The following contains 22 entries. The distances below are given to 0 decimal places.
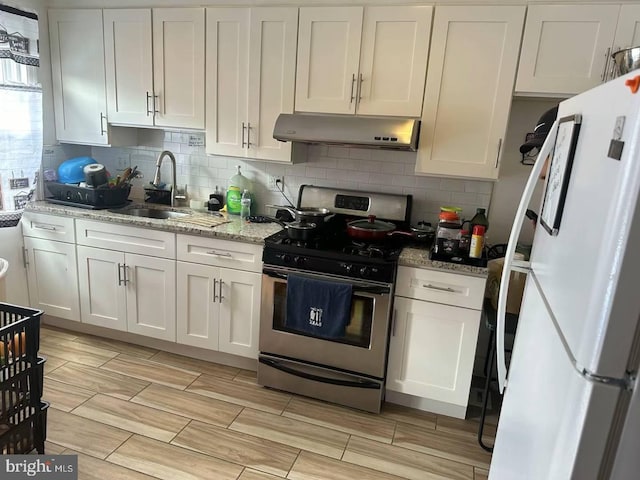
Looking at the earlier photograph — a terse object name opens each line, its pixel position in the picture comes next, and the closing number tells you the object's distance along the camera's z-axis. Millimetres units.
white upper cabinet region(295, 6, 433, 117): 2559
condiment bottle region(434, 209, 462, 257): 2486
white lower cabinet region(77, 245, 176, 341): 3021
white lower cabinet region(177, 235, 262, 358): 2818
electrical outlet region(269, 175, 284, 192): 3293
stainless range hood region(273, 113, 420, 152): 2498
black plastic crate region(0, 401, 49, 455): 1941
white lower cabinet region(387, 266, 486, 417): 2459
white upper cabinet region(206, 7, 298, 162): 2791
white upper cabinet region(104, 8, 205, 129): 2984
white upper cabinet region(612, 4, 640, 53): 2227
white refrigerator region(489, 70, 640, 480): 812
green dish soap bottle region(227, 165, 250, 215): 3289
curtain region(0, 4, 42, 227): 2934
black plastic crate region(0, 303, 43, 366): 1877
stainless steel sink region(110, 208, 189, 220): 3354
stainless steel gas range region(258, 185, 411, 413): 2508
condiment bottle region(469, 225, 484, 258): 2434
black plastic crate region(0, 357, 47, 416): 1904
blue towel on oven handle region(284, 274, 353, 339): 2523
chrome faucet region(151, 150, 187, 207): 3268
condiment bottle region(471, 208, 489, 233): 2705
